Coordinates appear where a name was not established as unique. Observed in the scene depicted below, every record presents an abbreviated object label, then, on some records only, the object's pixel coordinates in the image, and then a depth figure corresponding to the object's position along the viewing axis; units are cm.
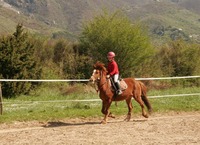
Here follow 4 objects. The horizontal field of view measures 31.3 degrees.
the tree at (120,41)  3319
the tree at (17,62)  2283
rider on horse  1319
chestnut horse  1291
